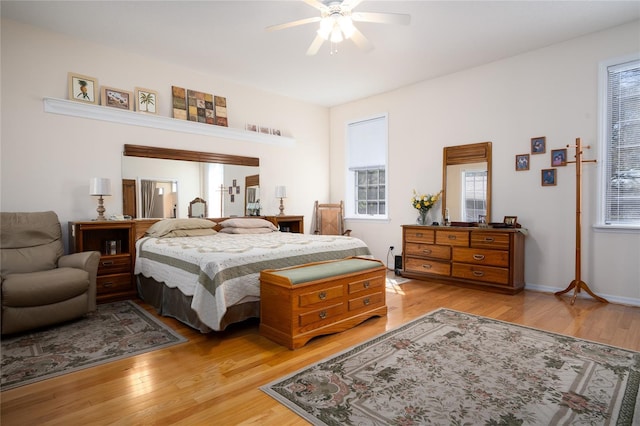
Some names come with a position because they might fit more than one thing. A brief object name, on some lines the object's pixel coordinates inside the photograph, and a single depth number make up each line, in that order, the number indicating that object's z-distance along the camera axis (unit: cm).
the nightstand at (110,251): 370
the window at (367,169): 598
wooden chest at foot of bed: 256
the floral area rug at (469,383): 173
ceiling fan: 280
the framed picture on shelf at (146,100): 438
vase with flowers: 508
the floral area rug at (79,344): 221
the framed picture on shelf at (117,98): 412
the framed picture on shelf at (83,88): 390
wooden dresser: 407
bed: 270
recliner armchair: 270
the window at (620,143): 367
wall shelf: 384
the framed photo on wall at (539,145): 420
